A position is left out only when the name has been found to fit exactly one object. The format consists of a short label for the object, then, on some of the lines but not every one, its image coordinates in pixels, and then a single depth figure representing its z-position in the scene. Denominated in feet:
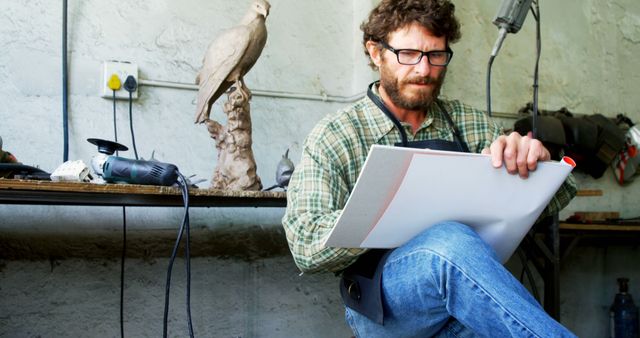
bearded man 2.71
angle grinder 4.55
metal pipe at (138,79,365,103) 6.45
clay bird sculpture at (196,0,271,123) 5.51
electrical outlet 6.16
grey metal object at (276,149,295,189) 5.90
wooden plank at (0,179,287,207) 4.04
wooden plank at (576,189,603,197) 8.62
